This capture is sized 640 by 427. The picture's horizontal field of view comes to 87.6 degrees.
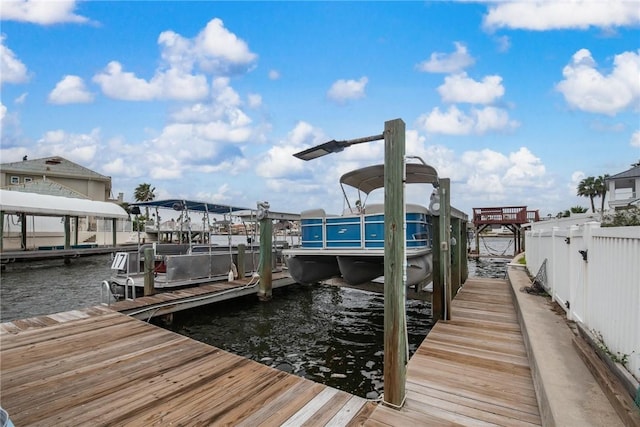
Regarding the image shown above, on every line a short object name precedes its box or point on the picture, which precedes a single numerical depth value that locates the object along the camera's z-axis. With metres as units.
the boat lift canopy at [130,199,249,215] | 10.84
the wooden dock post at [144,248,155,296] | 8.95
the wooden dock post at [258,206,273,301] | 9.57
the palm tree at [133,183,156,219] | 56.85
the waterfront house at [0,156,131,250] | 25.00
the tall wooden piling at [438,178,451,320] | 5.68
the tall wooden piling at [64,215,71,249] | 25.26
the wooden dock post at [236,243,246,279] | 11.12
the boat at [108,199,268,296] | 9.58
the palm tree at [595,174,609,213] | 46.44
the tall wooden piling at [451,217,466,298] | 8.05
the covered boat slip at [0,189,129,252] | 20.21
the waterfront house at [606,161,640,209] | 21.45
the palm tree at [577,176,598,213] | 48.19
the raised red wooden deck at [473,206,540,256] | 25.74
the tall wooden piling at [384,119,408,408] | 3.07
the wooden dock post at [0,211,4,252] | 19.48
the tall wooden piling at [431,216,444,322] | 5.83
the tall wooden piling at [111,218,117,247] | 28.42
